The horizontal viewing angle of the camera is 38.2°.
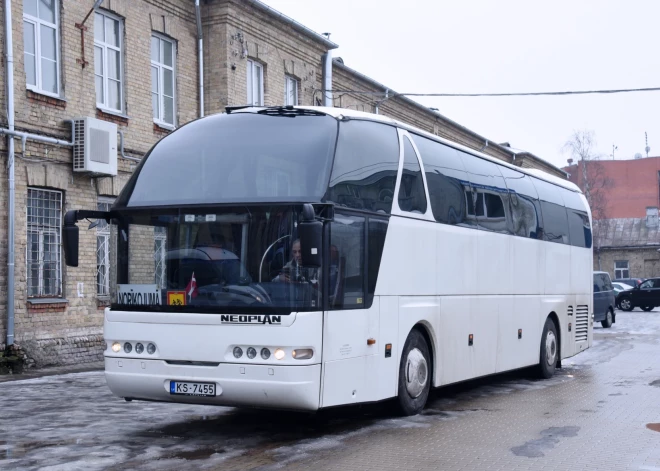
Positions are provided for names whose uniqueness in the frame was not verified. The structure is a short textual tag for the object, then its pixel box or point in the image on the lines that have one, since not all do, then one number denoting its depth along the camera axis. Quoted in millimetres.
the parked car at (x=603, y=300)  31548
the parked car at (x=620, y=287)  49819
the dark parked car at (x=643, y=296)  46531
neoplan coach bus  8797
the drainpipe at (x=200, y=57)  22047
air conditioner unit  18000
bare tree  73500
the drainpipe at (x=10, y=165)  16250
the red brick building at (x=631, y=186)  84438
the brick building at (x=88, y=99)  16859
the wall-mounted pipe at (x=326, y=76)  27969
